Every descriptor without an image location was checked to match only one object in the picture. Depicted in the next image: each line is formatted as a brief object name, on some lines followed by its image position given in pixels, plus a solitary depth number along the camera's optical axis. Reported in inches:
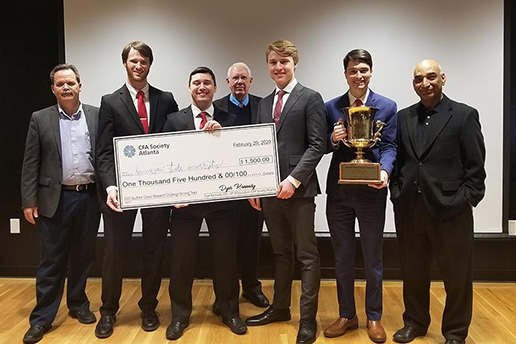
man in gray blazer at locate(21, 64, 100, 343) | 114.3
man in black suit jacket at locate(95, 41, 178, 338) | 109.1
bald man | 98.4
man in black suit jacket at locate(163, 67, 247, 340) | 109.0
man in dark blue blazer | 102.7
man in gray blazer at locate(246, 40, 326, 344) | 102.8
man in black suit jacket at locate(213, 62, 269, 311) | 131.3
